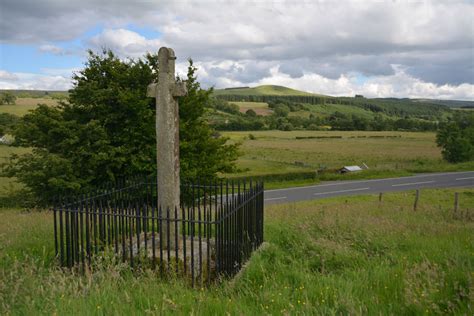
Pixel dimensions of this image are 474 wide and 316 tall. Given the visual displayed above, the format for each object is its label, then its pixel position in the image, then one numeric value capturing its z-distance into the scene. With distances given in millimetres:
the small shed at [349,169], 44031
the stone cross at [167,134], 7039
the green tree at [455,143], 51000
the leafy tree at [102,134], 17047
